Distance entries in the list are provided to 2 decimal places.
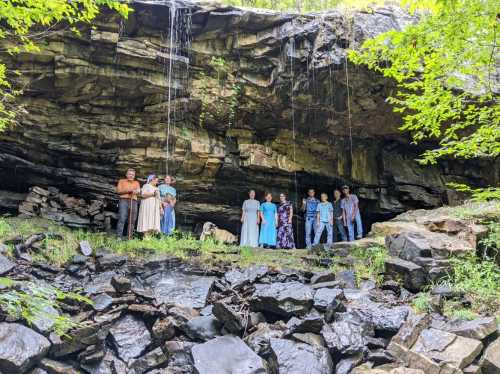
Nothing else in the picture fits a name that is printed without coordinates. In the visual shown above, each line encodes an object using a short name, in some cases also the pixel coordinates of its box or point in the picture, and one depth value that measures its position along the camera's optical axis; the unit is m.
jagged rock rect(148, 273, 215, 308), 6.61
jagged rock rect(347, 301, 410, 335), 5.57
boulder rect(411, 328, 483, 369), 4.77
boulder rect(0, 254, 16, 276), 6.53
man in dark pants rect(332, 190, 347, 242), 12.66
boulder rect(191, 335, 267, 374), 4.81
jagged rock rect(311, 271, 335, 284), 7.20
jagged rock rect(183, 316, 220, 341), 5.55
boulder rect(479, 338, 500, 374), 4.72
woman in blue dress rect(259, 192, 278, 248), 11.62
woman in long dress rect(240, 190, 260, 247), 11.62
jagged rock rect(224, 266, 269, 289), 6.98
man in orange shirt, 10.45
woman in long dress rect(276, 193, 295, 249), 11.91
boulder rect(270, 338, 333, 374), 4.82
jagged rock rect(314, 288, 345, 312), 5.96
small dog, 12.62
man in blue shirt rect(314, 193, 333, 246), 11.93
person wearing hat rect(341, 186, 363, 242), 12.26
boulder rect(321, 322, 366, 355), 5.13
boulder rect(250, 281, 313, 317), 5.82
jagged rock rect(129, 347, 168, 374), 5.13
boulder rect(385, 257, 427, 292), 7.04
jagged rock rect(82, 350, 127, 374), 5.05
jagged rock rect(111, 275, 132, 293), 6.30
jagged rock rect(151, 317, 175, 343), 5.57
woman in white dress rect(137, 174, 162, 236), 10.12
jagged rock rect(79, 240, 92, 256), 8.08
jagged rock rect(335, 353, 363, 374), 4.86
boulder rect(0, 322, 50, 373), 4.53
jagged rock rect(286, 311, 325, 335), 5.42
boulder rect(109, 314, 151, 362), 5.33
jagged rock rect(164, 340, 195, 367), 5.22
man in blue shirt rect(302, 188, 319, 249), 12.32
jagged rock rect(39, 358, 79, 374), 4.76
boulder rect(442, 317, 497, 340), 5.11
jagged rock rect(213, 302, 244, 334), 5.55
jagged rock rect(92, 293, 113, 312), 5.82
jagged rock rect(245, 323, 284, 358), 5.22
